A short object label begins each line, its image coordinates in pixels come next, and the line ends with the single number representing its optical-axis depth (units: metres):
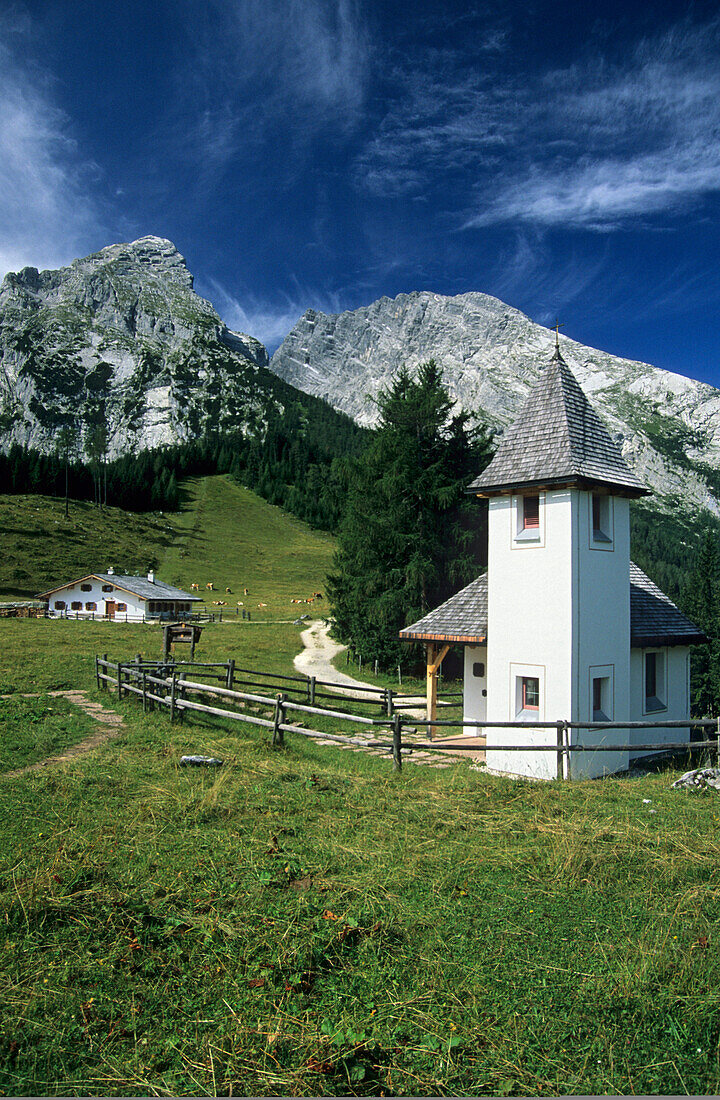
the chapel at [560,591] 14.75
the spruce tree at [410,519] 30.05
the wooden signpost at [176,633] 23.14
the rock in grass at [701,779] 11.91
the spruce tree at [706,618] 58.06
